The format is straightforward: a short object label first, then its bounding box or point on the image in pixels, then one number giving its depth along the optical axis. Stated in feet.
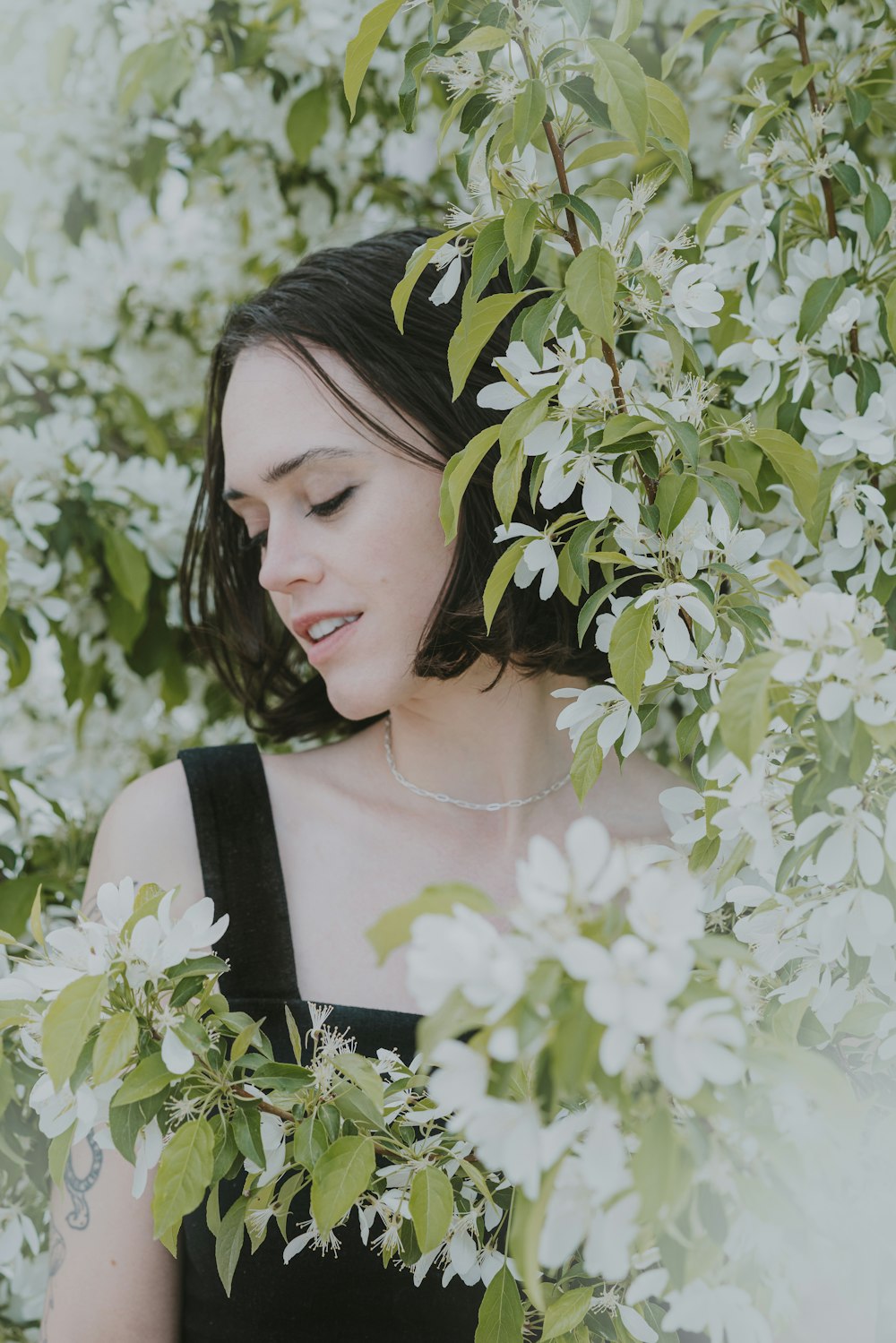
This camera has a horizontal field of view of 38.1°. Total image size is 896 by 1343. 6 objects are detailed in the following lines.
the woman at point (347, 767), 4.40
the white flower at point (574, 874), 1.80
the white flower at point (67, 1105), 2.56
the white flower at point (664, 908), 1.78
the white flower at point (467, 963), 1.72
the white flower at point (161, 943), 2.60
